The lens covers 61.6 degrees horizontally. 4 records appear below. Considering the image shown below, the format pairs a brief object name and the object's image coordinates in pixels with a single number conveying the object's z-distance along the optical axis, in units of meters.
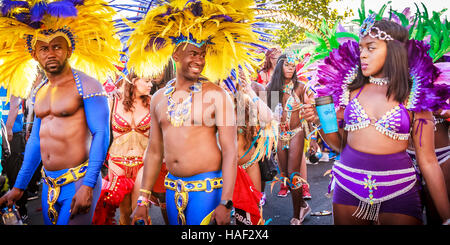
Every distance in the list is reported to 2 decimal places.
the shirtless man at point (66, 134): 3.30
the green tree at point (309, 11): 12.22
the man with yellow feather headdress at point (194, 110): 2.99
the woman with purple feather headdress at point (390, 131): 2.94
